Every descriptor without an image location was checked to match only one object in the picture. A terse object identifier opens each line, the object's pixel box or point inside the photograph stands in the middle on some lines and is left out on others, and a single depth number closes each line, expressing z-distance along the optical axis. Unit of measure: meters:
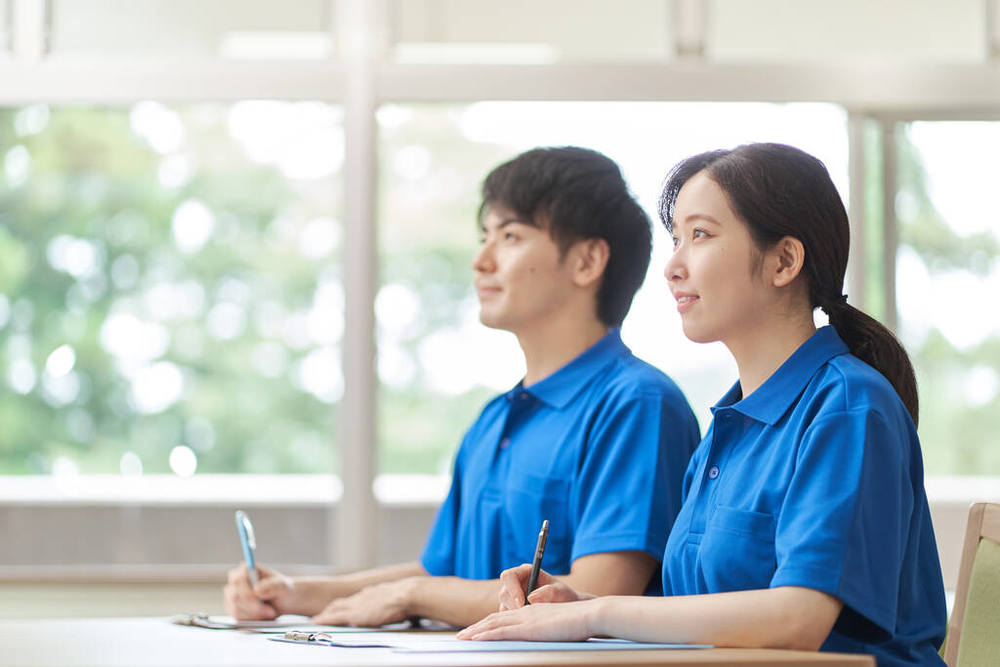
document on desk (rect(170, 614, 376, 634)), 2.98
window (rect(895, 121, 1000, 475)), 4.52
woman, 2.62
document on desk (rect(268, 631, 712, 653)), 2.56
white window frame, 4.36
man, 3.07
